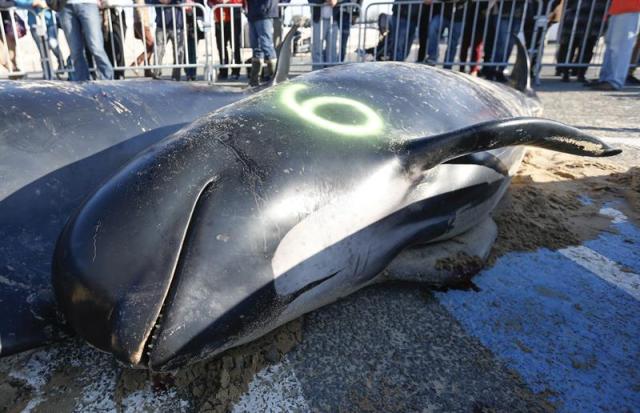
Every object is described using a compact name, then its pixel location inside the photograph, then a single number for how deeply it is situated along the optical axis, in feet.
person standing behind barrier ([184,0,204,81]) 28.48
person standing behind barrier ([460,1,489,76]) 27.17
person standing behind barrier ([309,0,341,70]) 29.40
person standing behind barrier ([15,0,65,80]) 27.04
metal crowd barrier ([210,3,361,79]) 29.55
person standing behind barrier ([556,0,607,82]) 27.61
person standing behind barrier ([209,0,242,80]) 29.48
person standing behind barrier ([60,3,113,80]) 20.77
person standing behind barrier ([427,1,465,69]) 27.27
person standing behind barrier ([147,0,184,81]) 27.99
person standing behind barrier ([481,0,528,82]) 26.78
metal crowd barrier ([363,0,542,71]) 26.96
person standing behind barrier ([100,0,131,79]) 26.83
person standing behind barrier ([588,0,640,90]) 23.93
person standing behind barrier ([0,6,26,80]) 26.81
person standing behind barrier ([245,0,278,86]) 22.97
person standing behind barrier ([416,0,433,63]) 28.66
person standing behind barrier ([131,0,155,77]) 28.14
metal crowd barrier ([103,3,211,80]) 27.43
